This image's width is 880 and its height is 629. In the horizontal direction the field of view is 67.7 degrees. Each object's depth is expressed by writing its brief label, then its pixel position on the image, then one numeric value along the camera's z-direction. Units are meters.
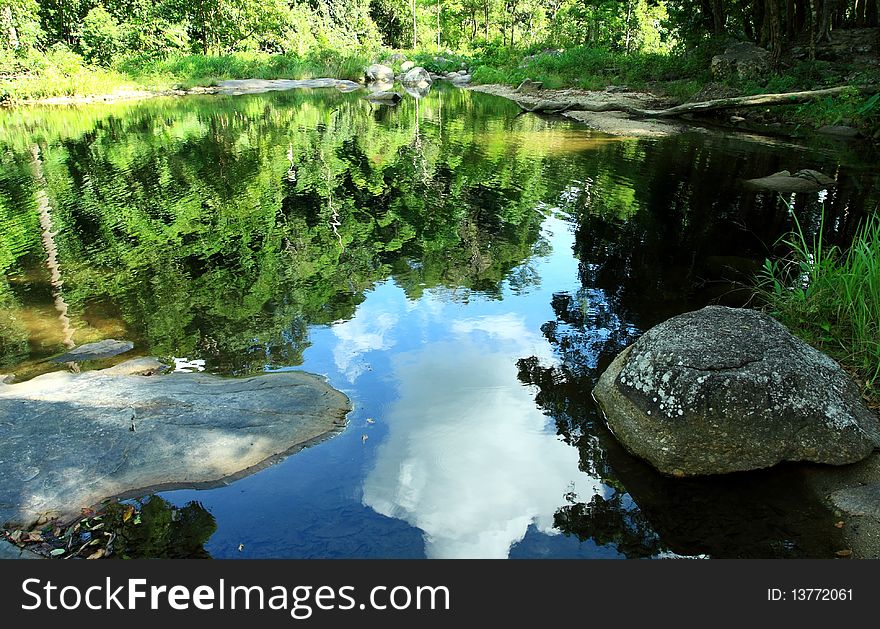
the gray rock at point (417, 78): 45.52
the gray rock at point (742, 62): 22.92
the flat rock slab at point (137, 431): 4.23
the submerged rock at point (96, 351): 6.32
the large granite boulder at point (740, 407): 4.55
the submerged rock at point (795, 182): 12.55
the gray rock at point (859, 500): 4.09
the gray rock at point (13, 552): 3.58
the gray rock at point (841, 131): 17.88
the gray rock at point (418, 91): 39.22
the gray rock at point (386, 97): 34.22
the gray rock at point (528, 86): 36.07
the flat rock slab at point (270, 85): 40.69
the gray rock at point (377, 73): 47.72
